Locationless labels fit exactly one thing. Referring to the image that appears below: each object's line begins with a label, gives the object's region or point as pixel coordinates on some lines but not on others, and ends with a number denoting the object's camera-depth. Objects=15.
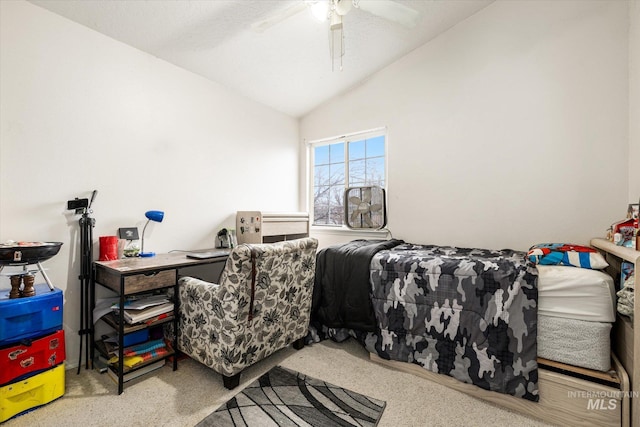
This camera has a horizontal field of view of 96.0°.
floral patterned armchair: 1.72
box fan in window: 3.16
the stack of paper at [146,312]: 1.83
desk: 1.76
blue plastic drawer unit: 1.53
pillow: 1.65
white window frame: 3.31
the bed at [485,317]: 1.51
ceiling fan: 1.82
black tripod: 2.00
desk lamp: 2.31
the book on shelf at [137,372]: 1.86
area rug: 1.54
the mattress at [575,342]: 1.48
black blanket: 2.17
